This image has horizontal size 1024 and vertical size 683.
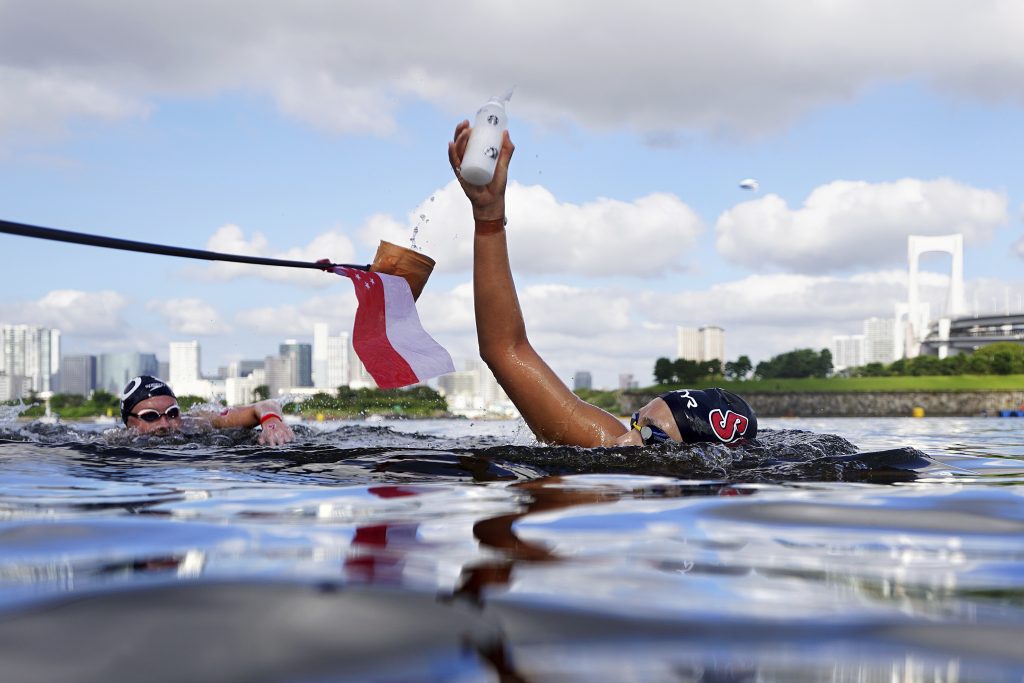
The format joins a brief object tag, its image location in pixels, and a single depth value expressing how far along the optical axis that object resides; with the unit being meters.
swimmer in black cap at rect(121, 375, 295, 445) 7.80
